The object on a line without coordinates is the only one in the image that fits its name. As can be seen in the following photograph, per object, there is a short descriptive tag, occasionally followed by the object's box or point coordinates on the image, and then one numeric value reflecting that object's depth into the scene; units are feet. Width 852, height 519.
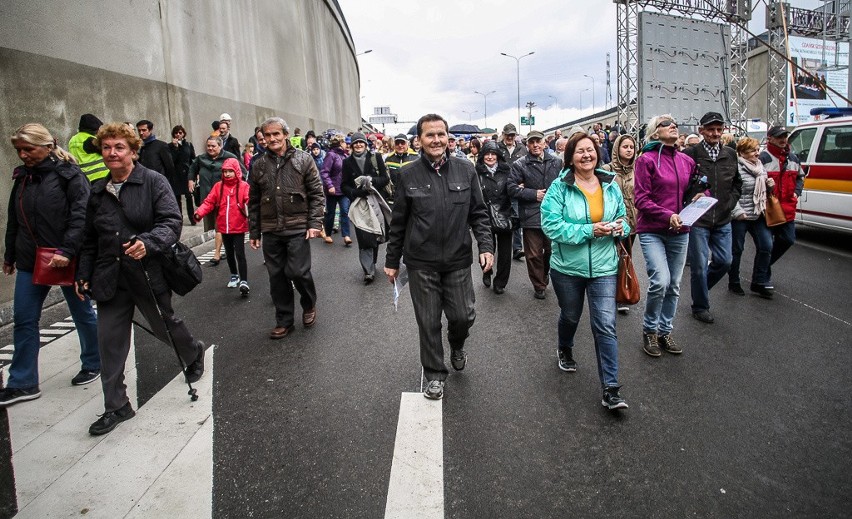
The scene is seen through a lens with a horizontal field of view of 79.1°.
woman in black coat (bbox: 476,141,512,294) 20.57
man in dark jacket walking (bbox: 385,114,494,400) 11.69
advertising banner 93.56
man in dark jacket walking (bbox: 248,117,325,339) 16.34
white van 26.20
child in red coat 21.29
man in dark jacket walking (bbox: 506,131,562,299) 19.72
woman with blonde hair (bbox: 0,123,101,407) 12.02
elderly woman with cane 10.93
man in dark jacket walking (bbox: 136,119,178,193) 28.02
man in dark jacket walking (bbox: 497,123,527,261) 22.87
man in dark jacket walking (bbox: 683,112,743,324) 16.08
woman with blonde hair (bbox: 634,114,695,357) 14.19
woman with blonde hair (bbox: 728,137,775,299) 18.89
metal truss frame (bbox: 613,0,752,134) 62.95
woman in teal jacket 11.23
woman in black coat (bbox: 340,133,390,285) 23.53
